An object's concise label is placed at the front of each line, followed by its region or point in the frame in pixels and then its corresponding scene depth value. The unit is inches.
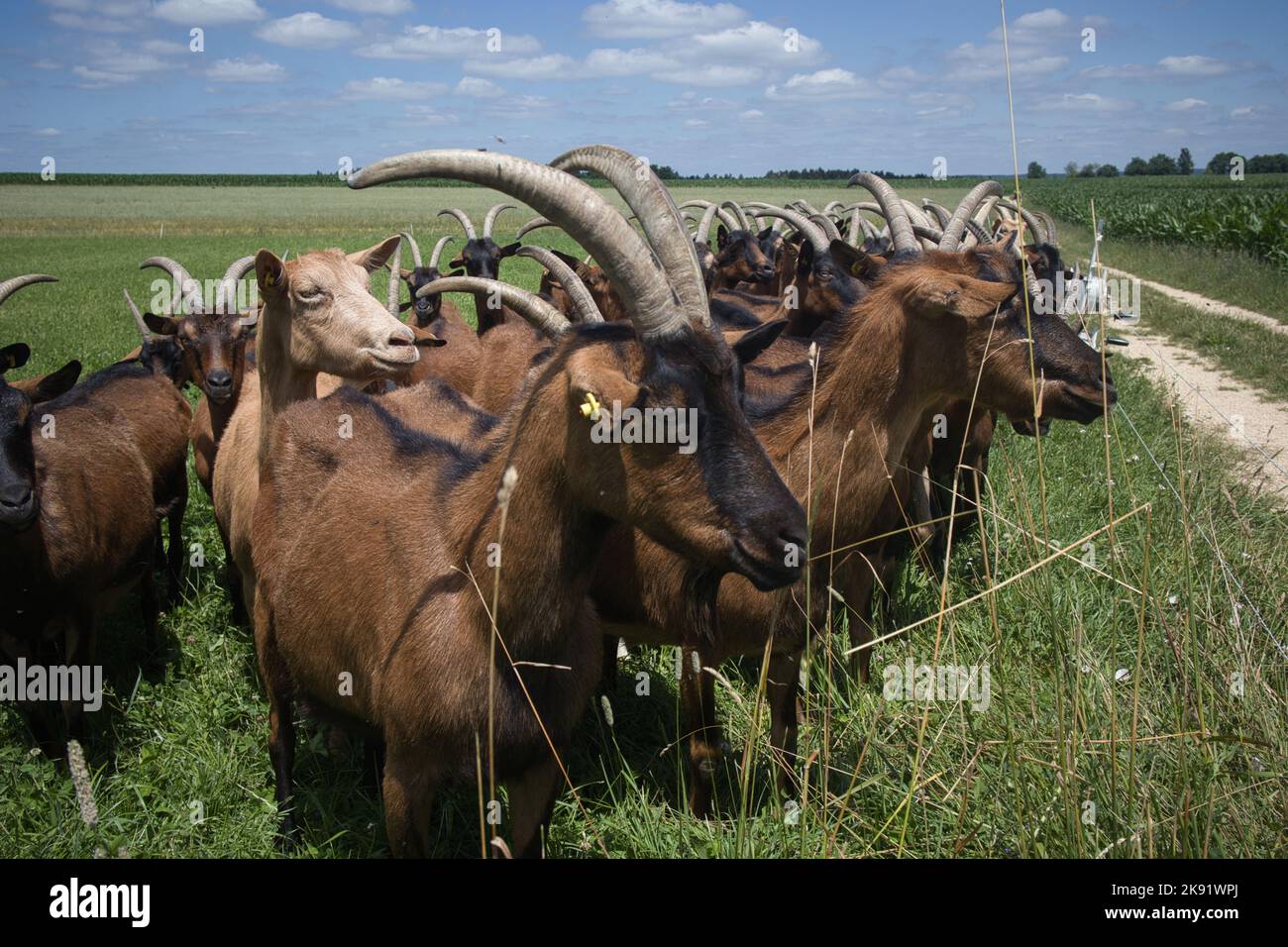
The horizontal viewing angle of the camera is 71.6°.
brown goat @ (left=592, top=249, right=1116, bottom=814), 142.9
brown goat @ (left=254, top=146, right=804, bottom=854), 91.4
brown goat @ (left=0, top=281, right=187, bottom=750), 164.4
